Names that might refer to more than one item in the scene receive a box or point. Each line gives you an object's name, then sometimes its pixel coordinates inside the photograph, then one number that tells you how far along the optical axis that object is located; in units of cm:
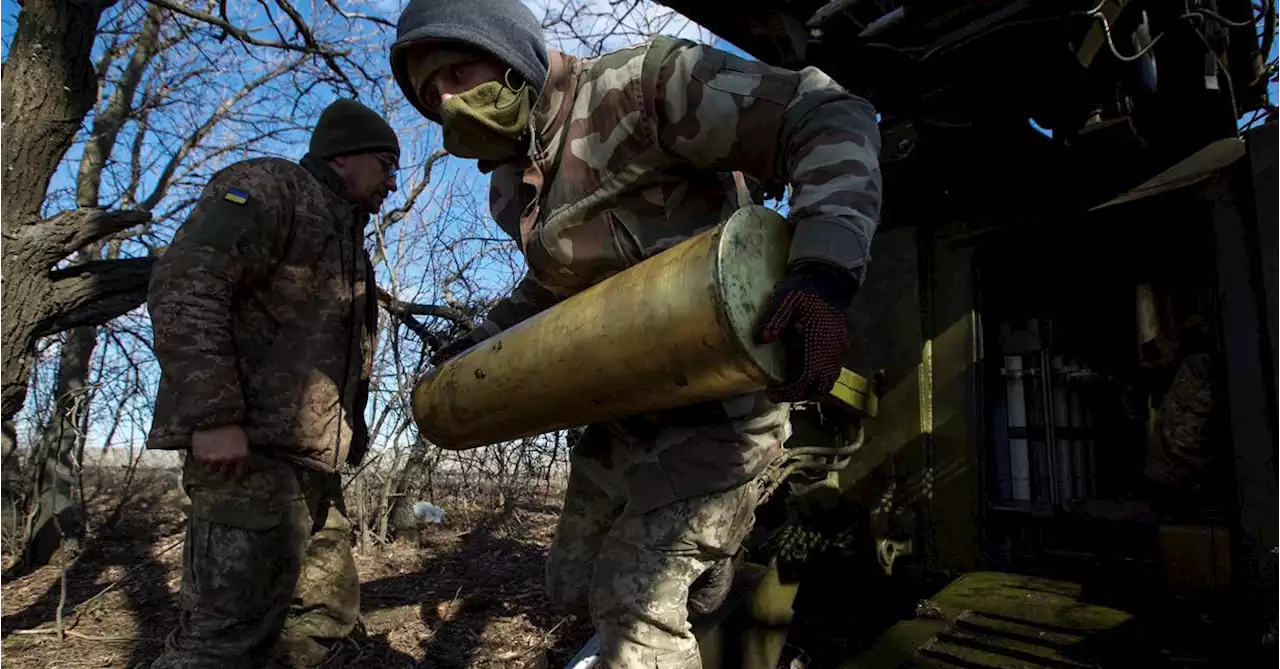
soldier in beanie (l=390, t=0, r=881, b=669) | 184
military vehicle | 348
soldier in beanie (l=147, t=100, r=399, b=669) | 256
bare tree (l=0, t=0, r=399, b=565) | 361
